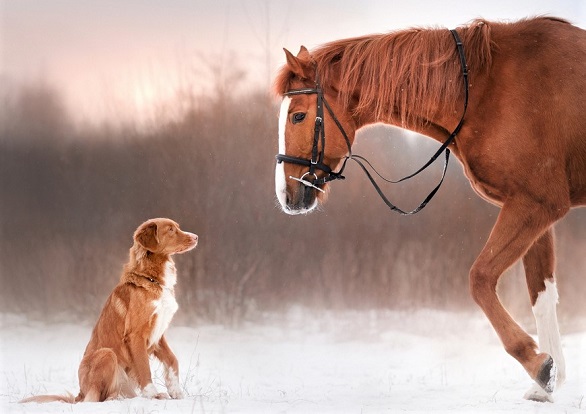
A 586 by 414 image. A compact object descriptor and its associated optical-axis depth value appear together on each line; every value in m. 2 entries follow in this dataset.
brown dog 8.37
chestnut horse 8.49
